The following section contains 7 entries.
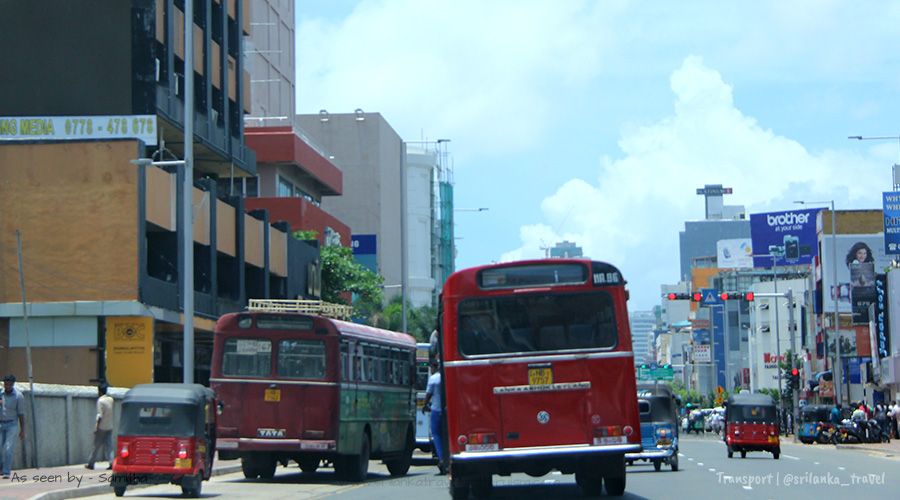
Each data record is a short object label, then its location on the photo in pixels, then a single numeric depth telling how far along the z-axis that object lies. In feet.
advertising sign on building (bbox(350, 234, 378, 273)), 301.84
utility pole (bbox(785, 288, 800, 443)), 213.66
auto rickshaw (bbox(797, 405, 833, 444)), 195.11
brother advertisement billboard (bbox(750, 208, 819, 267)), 354.13
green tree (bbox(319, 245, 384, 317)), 217.77
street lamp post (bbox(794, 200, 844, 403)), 220.23
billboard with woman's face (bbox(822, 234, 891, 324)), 293.23
